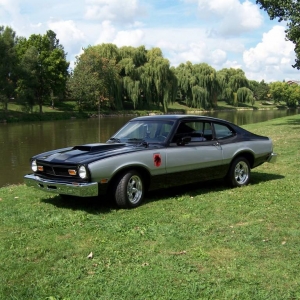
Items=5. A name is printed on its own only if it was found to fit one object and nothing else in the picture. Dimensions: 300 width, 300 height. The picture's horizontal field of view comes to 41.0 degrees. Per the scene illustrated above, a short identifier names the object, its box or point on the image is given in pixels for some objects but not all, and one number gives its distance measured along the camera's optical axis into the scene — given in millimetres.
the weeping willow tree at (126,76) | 54406
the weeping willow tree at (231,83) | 79625
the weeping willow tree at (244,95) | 82706
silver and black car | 6070
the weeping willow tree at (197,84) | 66438
